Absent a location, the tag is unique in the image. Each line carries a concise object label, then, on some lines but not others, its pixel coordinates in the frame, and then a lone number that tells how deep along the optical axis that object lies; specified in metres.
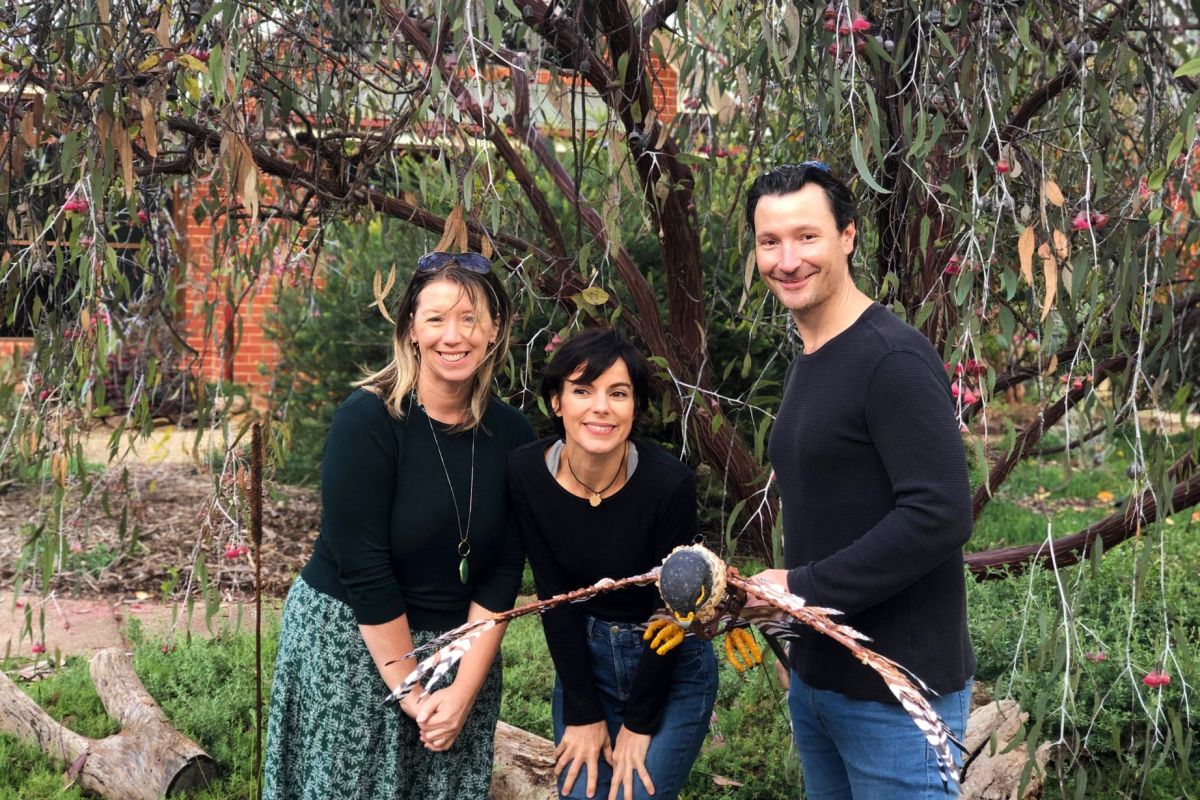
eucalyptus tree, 2.55
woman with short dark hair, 2.30
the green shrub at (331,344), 6.71
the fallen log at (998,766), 3.15
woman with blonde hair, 2.37
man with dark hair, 1.76
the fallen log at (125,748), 3.73
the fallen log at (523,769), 3.41
